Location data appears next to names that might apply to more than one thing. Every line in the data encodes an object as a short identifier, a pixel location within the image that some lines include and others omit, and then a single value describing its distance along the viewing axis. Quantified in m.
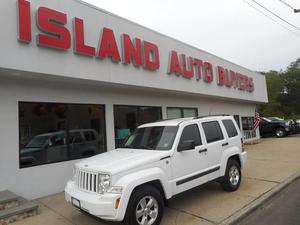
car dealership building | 5.47
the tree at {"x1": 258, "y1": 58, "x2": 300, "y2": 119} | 32.47
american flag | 15.75
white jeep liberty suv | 3.62
